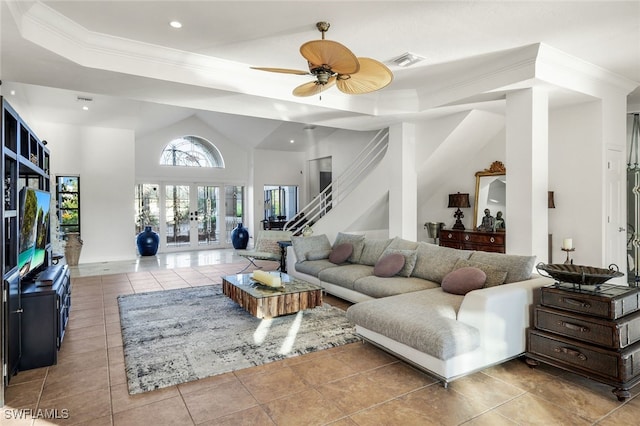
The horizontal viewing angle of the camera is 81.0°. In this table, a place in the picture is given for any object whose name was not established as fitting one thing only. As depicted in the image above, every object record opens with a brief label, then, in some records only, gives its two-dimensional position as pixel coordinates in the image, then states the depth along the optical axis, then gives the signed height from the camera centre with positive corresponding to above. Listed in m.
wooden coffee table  3.91 -0.94
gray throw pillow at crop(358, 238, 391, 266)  5.05 -0.57
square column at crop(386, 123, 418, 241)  6.44 +0.51
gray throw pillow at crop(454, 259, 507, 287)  3.39 -0.60
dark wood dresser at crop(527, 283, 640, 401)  2.50 -0.90
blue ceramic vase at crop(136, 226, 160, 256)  9.31 -0.79
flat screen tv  3.15 -0.16
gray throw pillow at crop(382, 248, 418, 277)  4.36 -0.62
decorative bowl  2.72 -0.49
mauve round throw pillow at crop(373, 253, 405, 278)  4.35 -0.66
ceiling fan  2.84 +1.20
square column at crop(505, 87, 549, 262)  4.38 +0.41
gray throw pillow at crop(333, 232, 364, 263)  5.32 -0.48
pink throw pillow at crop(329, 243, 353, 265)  5.31 -0.63
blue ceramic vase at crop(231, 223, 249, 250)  10.59 -0.76
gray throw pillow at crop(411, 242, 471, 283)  4.05 -0.58
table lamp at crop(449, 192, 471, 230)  6.65 +0.09
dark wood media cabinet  2.99 -0.93
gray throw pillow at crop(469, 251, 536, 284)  3.36 -0.52
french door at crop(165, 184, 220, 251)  10.43 -0.15
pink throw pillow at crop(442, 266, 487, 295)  3.44 -0.67
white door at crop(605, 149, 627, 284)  5.00 -0.07
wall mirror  6.27 +0.29
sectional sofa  2.70 -0.82
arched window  10.37 +1.65
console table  5.72 -0.50
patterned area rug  2.96 -1.23
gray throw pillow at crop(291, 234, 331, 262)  5.75 -0.54
